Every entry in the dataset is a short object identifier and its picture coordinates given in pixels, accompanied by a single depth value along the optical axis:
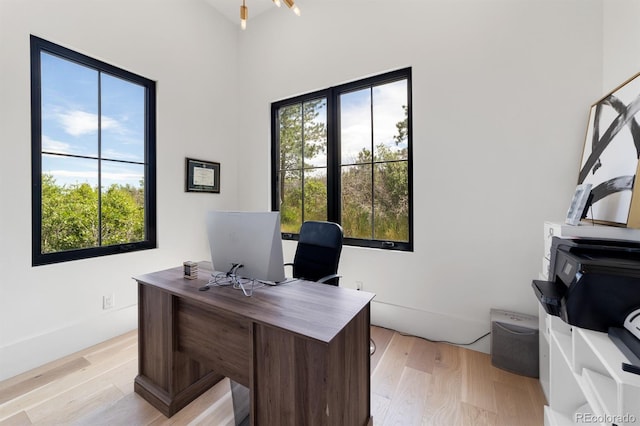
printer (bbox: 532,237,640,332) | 0.90
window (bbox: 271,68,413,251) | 2.59
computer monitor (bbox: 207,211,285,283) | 1.39
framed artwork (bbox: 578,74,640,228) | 1.36
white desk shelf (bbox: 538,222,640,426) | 0.73
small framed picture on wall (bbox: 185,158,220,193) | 3.01
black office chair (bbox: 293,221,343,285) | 2.01
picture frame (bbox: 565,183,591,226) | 1.46
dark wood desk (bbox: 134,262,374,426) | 1.08
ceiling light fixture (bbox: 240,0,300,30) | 1.74
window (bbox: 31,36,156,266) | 2.06
